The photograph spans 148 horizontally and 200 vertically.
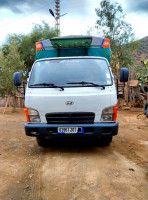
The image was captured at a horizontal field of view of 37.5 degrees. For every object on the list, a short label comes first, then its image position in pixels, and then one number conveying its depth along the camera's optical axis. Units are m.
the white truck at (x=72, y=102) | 4.47
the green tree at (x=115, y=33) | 13.93
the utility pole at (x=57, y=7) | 34.69
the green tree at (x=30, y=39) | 16.11
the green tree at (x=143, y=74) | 12.34
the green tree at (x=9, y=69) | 11.96
